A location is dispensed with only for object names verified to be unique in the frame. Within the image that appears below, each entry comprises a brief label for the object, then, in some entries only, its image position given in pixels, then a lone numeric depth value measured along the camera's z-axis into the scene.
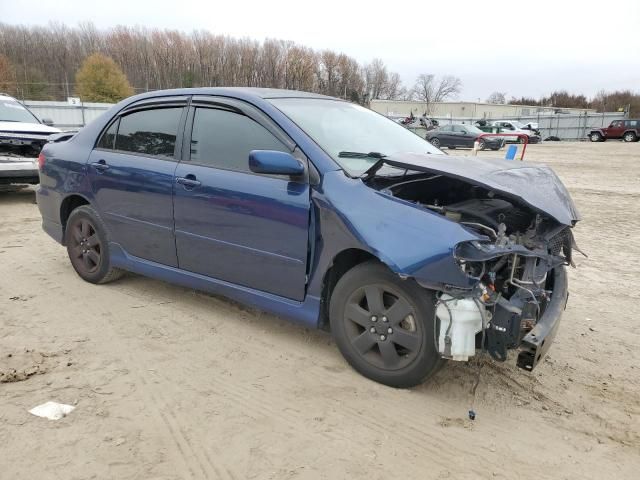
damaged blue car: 2.71
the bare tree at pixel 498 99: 104.38
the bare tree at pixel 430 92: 99.47
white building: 79.38
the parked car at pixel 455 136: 29.98
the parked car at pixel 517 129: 35.51
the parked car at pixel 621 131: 37.59
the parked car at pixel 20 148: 8.29
